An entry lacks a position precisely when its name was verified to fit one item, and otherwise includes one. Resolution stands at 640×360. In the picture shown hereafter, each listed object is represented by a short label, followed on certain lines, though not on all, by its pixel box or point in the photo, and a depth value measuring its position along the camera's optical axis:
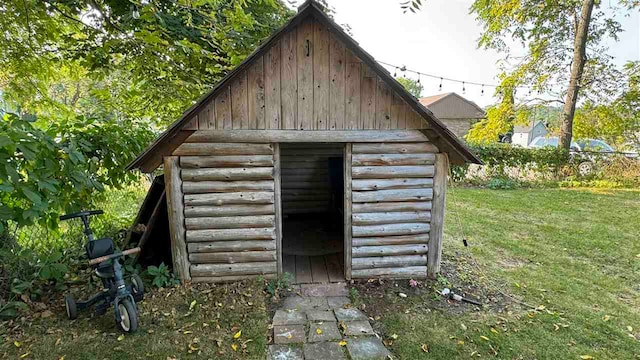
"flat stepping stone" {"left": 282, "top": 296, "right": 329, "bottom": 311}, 3.72
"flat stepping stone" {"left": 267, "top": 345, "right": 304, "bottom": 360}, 2.91
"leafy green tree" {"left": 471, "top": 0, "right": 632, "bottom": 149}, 11.59
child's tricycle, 3.12
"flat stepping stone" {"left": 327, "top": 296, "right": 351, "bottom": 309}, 3.77
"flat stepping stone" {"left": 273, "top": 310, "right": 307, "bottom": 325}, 3.43
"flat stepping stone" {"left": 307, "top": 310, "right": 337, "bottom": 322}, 3.48
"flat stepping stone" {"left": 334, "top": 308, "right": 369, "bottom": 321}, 3.51
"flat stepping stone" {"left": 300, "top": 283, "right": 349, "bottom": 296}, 4.05
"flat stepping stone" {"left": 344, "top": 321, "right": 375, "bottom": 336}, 3.26
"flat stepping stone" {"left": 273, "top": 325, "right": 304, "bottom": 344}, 3.14
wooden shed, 3.70
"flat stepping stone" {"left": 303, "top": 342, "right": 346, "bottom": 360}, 2.90
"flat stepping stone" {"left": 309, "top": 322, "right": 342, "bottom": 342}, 3.17
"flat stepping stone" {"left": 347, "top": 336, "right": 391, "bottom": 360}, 2.92
